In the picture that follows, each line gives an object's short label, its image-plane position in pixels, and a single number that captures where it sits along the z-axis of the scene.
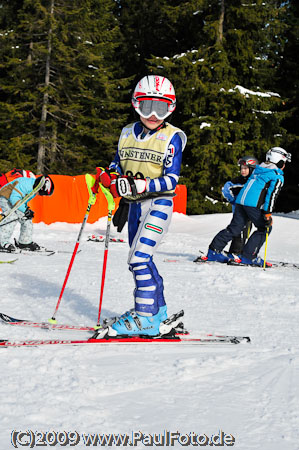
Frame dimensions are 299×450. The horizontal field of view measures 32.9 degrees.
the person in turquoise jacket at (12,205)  9.61
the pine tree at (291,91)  29.34
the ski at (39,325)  4.30
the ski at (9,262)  8.12
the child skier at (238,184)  9.43
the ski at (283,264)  9.15
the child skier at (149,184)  4.10
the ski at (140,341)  3.79
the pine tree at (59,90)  23.83
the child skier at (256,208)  8.61
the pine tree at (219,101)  25.52
